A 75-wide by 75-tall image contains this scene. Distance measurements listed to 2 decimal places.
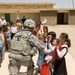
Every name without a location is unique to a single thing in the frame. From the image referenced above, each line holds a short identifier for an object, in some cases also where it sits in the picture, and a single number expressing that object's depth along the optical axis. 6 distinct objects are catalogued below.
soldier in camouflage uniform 3.18
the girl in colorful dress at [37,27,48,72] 4.19
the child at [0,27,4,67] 5.86
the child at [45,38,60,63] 3.26
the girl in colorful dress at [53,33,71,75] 3.18
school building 21.34
